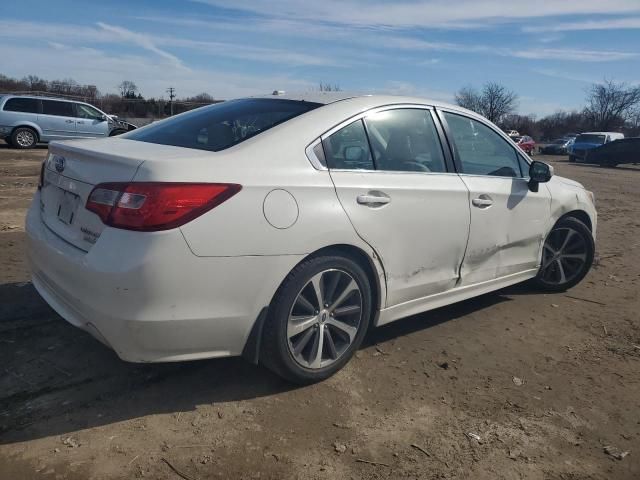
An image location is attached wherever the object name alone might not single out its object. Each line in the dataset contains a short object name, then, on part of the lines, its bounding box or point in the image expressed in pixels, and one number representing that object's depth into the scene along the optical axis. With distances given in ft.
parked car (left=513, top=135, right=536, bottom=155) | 120.71
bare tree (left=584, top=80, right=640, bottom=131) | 265.34
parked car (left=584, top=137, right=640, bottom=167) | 96.58
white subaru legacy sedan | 8.62
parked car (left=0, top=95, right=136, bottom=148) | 60.13
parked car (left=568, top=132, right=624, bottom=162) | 106.42
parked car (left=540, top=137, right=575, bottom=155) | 139.03
